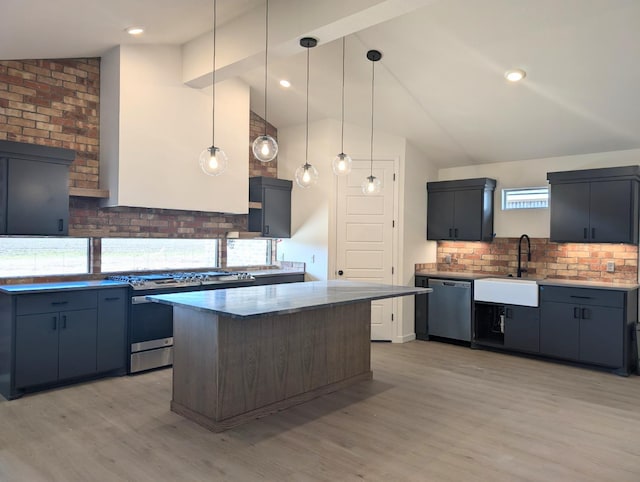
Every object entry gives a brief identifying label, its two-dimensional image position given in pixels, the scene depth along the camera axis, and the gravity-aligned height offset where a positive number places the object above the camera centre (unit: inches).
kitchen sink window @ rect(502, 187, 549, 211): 236.2 +24.3
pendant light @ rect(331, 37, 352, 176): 162.2 +27.2
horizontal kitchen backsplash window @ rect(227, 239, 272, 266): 250.7 -5.1
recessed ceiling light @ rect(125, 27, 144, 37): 168.8 +76.2
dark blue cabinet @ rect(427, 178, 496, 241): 244.5 +18.7
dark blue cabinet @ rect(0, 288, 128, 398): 154.7 -33.2
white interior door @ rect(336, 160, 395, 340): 245.8 +8.3
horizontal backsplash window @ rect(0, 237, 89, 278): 174.4 -5.9
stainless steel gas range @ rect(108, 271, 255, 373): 182.5 -30.6
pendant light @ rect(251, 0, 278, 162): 144.0 +28.8
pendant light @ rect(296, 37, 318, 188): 157.0 +23.7
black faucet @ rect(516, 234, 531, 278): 240.7 -4.3
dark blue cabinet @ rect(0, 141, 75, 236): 157.6 +17.8
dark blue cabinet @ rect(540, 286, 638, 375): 191.6 -33.2
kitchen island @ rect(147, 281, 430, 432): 132.5 -32.8
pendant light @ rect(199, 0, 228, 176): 139.4 +24.1
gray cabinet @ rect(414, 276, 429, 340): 252.5 -35.5
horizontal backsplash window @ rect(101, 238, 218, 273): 203.3 -5.6
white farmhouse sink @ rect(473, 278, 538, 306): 214.7 -21.4
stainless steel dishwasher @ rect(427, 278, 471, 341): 237.6 -33.0
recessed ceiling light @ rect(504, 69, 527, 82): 173.3 +62.9
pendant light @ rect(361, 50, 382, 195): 176.2 +23.9
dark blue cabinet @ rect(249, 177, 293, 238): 243.3 +18.8
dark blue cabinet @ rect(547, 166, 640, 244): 201.0 +18.0
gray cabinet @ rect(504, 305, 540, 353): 213.2 -38.0
